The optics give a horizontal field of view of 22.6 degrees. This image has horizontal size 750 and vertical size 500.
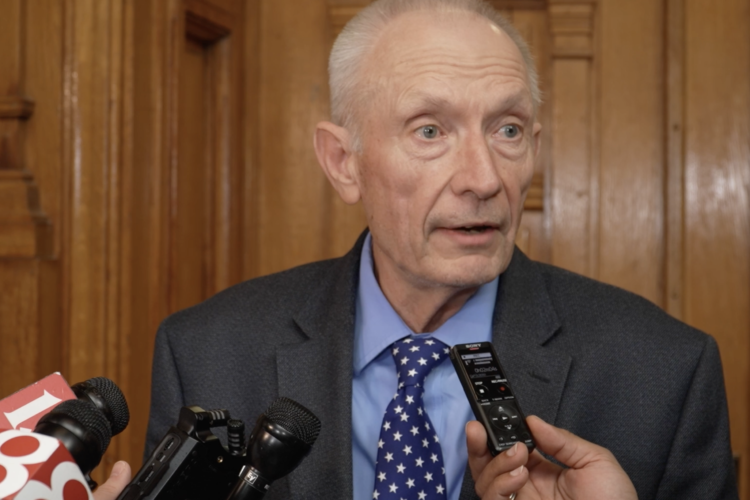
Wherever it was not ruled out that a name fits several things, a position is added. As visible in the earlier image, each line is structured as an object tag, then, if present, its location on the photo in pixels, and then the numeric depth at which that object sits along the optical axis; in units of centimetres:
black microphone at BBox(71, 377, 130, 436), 118
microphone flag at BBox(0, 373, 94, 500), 107
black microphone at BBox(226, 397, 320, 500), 118
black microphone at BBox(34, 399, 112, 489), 113
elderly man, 142
